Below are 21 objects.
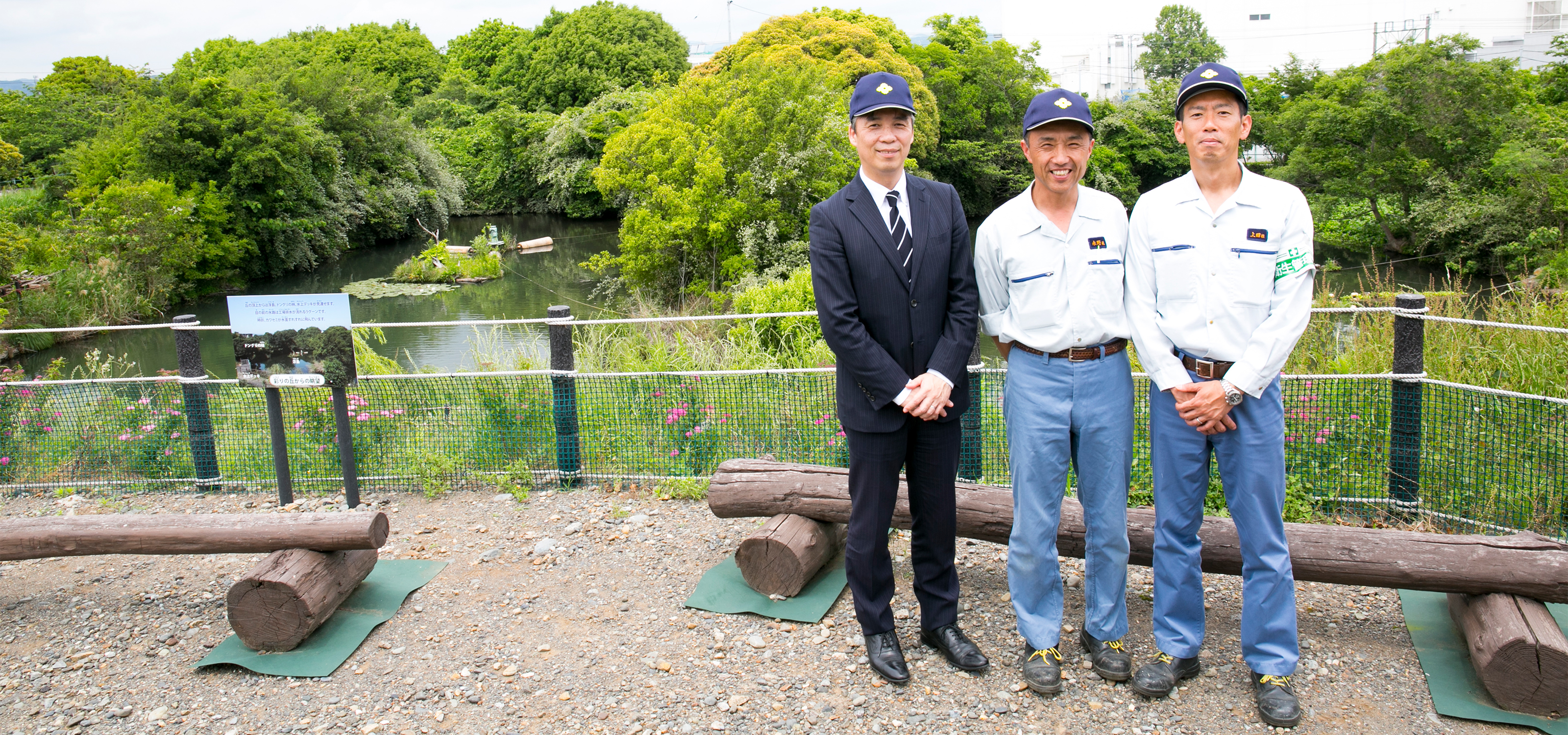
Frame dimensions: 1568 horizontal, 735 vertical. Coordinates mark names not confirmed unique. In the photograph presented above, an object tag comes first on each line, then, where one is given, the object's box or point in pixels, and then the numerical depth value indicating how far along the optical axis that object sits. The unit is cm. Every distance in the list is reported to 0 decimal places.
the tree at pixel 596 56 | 4875
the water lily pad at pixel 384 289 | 2650
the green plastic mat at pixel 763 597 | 403
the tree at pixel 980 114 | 3684
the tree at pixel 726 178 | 1891
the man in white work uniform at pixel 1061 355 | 314
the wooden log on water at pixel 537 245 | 3488
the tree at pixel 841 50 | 3114
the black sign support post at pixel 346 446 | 545
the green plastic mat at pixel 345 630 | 379
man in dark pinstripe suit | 324
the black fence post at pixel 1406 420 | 477
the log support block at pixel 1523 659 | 305
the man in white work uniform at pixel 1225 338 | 302
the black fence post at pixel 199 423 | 622
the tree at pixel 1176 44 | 5994
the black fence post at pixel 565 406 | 575
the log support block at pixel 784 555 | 408
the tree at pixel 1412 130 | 2209
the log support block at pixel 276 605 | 385
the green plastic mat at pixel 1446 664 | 312
